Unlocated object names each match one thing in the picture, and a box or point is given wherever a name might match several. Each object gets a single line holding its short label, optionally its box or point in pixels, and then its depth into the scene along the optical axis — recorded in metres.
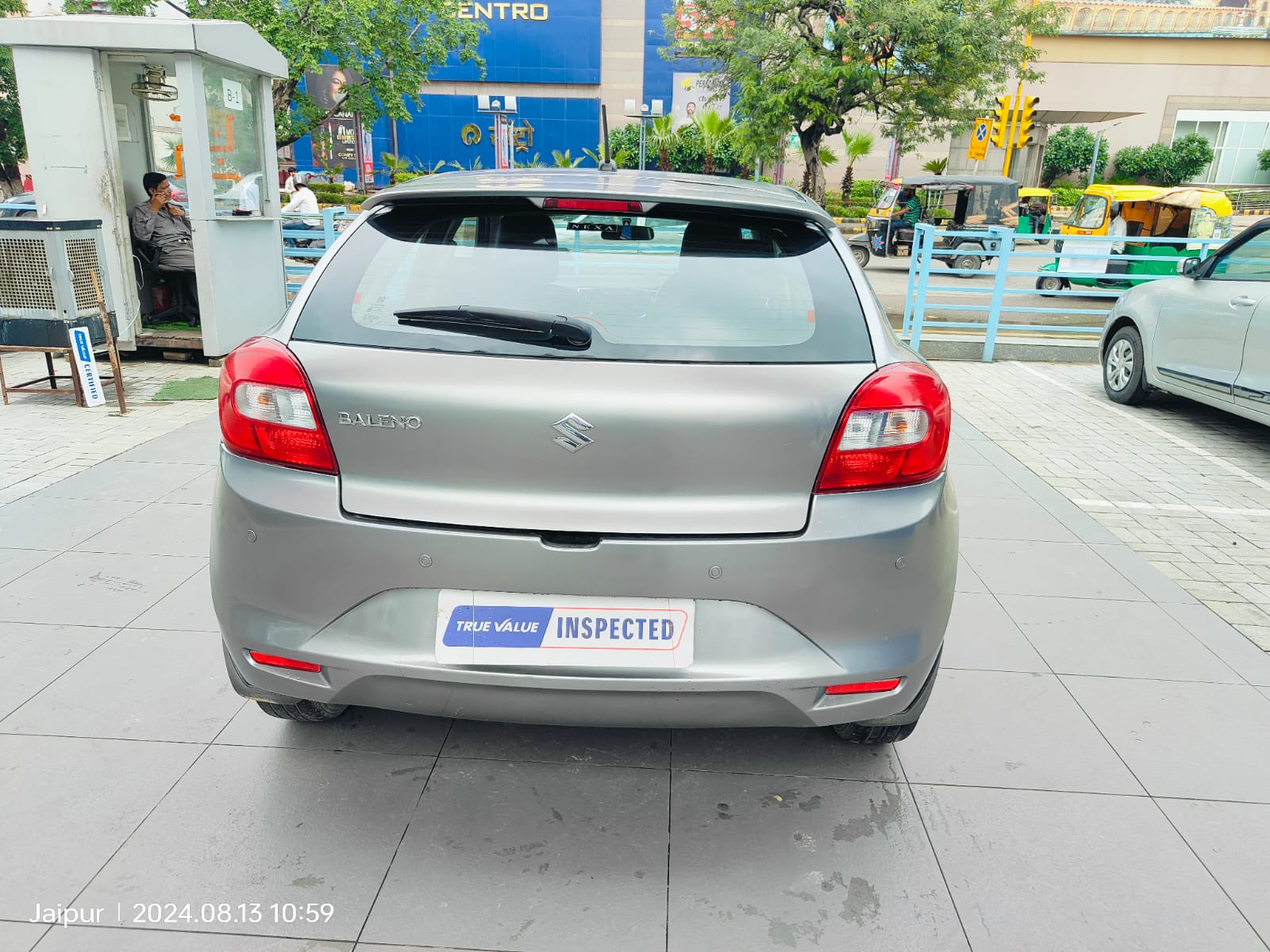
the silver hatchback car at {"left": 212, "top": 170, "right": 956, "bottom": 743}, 2.03
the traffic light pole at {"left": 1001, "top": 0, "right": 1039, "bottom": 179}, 27.98
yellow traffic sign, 27.06
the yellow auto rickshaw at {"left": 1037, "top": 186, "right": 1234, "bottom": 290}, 15.38
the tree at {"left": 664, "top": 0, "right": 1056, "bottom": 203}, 14.49
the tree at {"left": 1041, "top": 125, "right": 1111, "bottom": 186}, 41.28
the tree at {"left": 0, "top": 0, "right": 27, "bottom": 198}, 26.44
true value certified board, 6.56
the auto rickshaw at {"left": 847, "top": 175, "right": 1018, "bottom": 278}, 21.39
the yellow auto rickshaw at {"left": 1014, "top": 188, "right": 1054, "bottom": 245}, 28.34
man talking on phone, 8.38
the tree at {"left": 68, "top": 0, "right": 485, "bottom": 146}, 19.78
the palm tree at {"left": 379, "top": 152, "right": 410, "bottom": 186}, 42.19
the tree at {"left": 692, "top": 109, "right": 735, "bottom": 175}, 34.53
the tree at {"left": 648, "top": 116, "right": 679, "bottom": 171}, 38.16
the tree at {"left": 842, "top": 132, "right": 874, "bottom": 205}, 35.22
